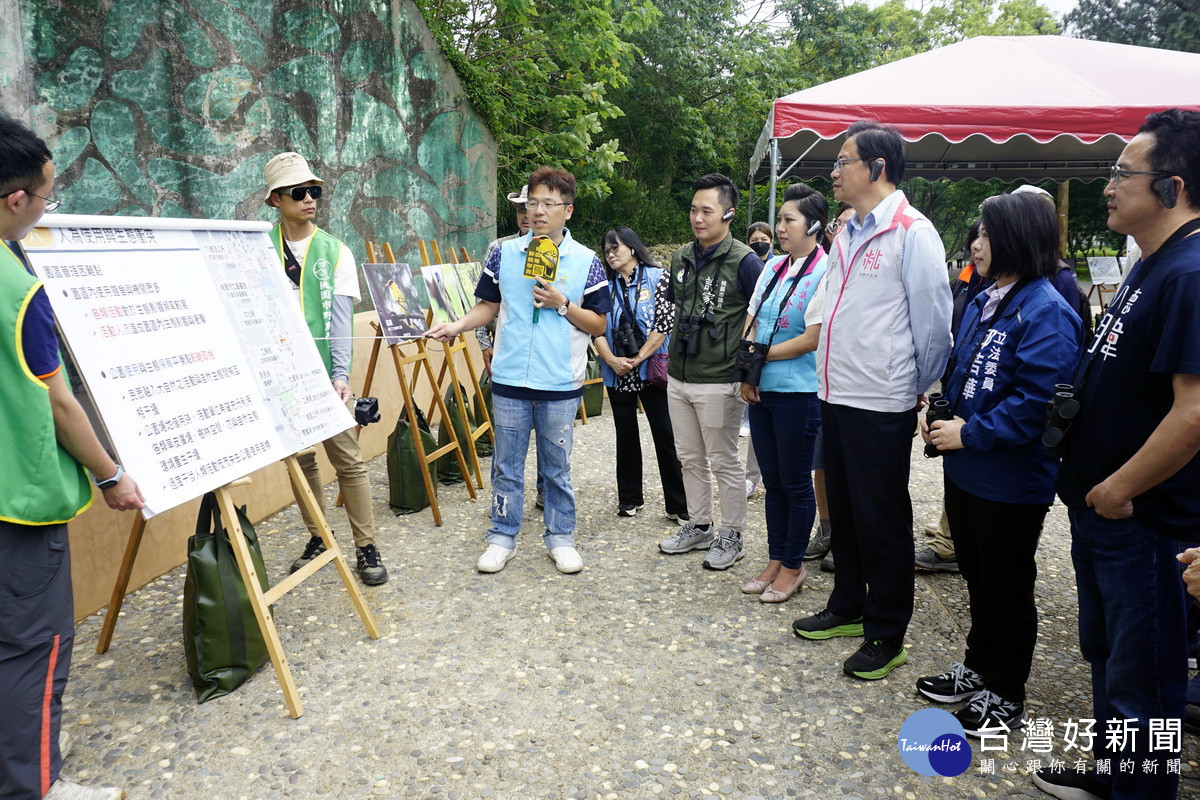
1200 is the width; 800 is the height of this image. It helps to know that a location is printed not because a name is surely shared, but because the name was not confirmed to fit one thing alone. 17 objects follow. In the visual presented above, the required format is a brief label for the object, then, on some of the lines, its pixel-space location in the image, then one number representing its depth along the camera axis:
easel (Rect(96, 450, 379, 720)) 2.85
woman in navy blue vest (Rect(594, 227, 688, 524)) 4.97
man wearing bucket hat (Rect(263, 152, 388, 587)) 3.82
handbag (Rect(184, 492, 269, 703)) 2.87
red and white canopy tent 6.16
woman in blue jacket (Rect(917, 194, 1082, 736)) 2.53
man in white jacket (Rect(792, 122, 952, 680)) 2.91
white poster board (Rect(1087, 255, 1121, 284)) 11.08
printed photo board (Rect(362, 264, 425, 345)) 4.76
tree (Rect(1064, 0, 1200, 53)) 24.83
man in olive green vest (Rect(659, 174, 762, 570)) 4.05
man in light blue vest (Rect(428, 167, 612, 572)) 3.98
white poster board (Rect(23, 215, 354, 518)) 2.41
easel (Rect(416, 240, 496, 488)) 5.67
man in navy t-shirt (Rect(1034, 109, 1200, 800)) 1.93
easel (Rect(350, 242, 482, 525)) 5.03
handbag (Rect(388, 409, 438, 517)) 5.15
